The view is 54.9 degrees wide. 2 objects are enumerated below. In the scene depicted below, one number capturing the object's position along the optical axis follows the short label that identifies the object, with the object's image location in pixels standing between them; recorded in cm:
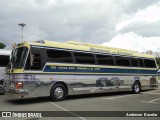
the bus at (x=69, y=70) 735
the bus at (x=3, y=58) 1068
